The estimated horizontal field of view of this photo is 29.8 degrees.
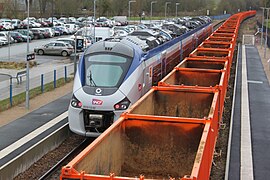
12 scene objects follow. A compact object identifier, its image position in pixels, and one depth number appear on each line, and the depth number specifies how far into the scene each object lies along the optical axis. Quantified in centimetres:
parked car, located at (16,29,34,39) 5930
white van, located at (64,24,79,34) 7176
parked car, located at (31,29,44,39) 6141
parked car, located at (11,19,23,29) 7038
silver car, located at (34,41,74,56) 4391
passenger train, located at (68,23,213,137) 1379
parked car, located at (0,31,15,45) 5152
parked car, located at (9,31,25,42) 5594
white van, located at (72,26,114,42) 4470
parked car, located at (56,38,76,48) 4556
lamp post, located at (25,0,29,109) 1984
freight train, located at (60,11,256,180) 729
